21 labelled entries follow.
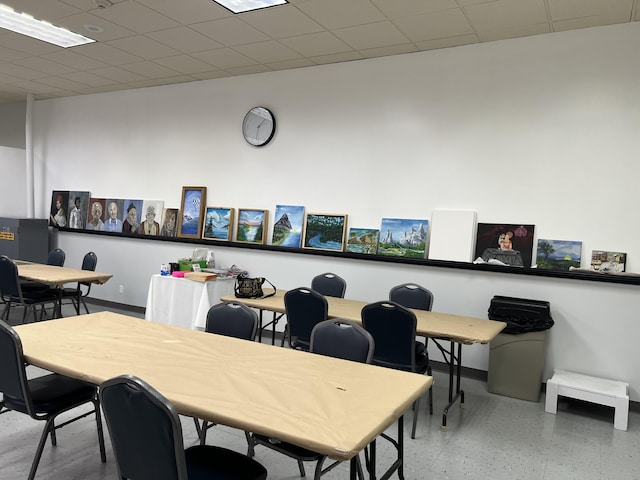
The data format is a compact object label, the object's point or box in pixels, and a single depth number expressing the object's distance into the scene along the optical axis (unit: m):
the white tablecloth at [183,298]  5.08
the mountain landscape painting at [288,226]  5.66
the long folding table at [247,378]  1.69
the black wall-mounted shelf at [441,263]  3.98
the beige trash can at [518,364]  4.06
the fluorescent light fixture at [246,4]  3.99
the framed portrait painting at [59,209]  7.89
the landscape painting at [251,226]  5.91
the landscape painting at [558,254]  4.23
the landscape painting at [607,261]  4.05
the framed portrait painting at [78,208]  7.71
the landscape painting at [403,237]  4.89
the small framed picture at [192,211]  6.40
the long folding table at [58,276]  5.01
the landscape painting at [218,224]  6.16
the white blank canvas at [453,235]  4.63
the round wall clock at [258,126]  5.89
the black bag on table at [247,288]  4.35
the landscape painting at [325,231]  5.37
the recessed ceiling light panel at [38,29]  4.62
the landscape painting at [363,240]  5.16
